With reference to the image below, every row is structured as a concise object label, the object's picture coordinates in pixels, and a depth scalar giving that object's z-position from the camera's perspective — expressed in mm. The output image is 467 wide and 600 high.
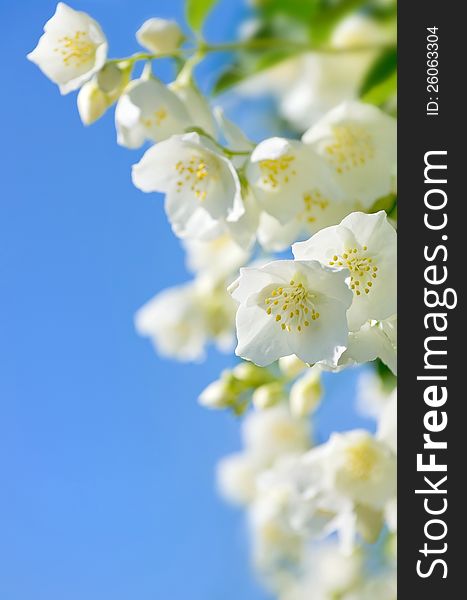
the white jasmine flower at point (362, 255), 468
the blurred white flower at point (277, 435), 691
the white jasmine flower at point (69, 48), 498
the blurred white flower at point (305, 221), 515
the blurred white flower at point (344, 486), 550
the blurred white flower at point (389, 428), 548
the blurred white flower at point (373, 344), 462
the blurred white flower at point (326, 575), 806
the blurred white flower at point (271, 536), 634
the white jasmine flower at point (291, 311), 457
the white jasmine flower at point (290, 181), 505
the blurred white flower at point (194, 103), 523
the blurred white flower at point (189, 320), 677
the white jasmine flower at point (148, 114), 503
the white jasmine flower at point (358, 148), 518
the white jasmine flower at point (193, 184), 500
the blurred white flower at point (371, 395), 641
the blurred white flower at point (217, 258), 643
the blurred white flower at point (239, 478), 759
